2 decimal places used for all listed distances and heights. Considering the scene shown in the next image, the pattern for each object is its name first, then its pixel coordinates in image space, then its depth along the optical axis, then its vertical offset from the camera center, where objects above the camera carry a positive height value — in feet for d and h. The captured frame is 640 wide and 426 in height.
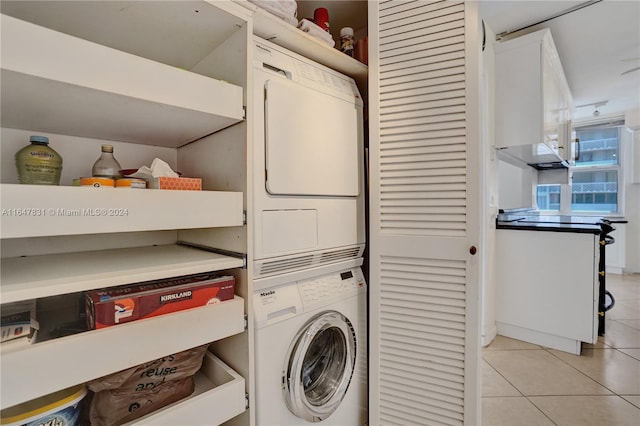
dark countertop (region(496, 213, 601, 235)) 7.16 -0.47
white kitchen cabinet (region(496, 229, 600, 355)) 7.12 -2.07
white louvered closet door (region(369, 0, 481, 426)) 4.04 -0.07
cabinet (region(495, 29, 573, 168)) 7.66 +3.04
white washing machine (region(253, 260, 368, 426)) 3.59 -1.96
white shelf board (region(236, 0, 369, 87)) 3.55 +2.29
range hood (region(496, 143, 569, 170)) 8.36 +1.65
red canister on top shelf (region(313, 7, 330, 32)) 4.87 +3.11
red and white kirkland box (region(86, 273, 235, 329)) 2.46 -0.82
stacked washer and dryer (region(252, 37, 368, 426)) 3.64 -0.49
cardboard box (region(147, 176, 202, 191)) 2.95 +0.26
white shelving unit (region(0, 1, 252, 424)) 2.14 +0.16
